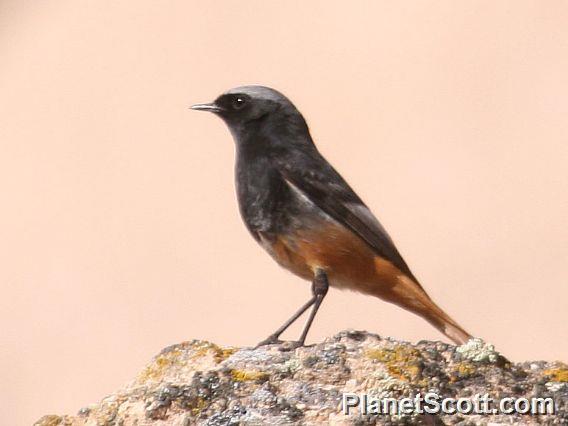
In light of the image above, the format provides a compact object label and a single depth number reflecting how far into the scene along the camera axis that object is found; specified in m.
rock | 9.11
